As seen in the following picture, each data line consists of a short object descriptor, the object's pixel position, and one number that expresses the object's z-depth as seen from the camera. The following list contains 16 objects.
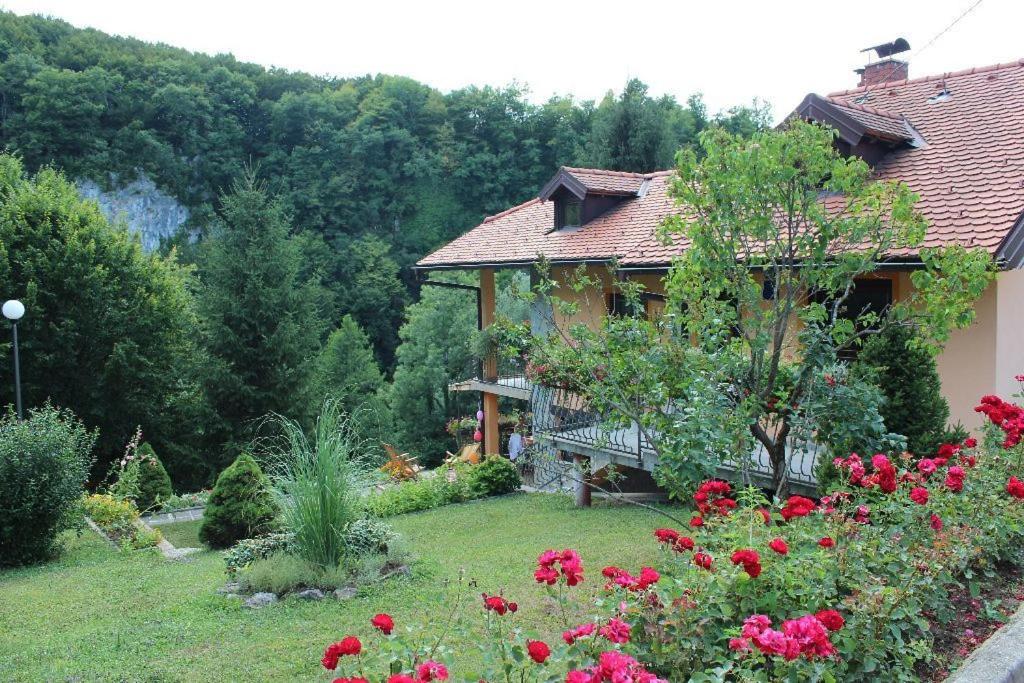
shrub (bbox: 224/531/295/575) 7.24
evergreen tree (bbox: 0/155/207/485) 17.31
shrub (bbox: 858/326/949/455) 7.32
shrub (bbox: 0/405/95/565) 8.91
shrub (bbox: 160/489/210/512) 13.72
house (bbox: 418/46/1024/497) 8.75
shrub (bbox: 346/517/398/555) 7.30
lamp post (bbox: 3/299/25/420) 12.32
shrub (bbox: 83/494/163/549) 10.81
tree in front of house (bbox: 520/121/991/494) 5.31
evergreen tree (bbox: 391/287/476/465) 33.53
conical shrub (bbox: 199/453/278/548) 9.62
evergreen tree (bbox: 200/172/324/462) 19.36
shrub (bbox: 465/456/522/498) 12.81
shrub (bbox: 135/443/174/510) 14.05
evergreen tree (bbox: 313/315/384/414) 36.72
